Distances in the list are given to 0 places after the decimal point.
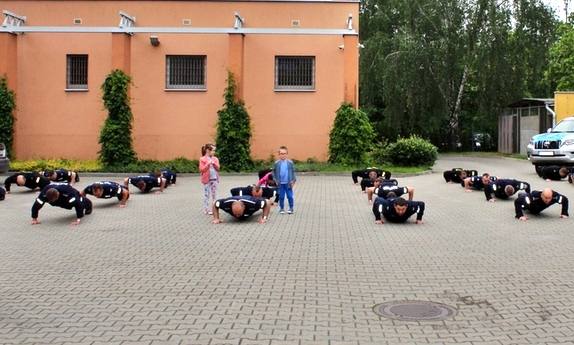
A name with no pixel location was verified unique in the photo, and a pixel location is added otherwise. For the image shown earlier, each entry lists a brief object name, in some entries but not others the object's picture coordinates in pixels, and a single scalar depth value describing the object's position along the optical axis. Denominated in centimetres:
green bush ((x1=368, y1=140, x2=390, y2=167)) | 2797
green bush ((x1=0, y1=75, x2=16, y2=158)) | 2677
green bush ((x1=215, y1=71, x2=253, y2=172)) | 2658
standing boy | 1427
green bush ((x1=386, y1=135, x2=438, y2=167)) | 2727
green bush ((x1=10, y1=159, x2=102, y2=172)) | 2614
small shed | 3572
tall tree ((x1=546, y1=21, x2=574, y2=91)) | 4350
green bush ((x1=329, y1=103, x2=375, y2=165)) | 2666
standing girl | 1408
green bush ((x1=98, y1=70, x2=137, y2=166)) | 2650
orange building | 2820
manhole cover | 662
